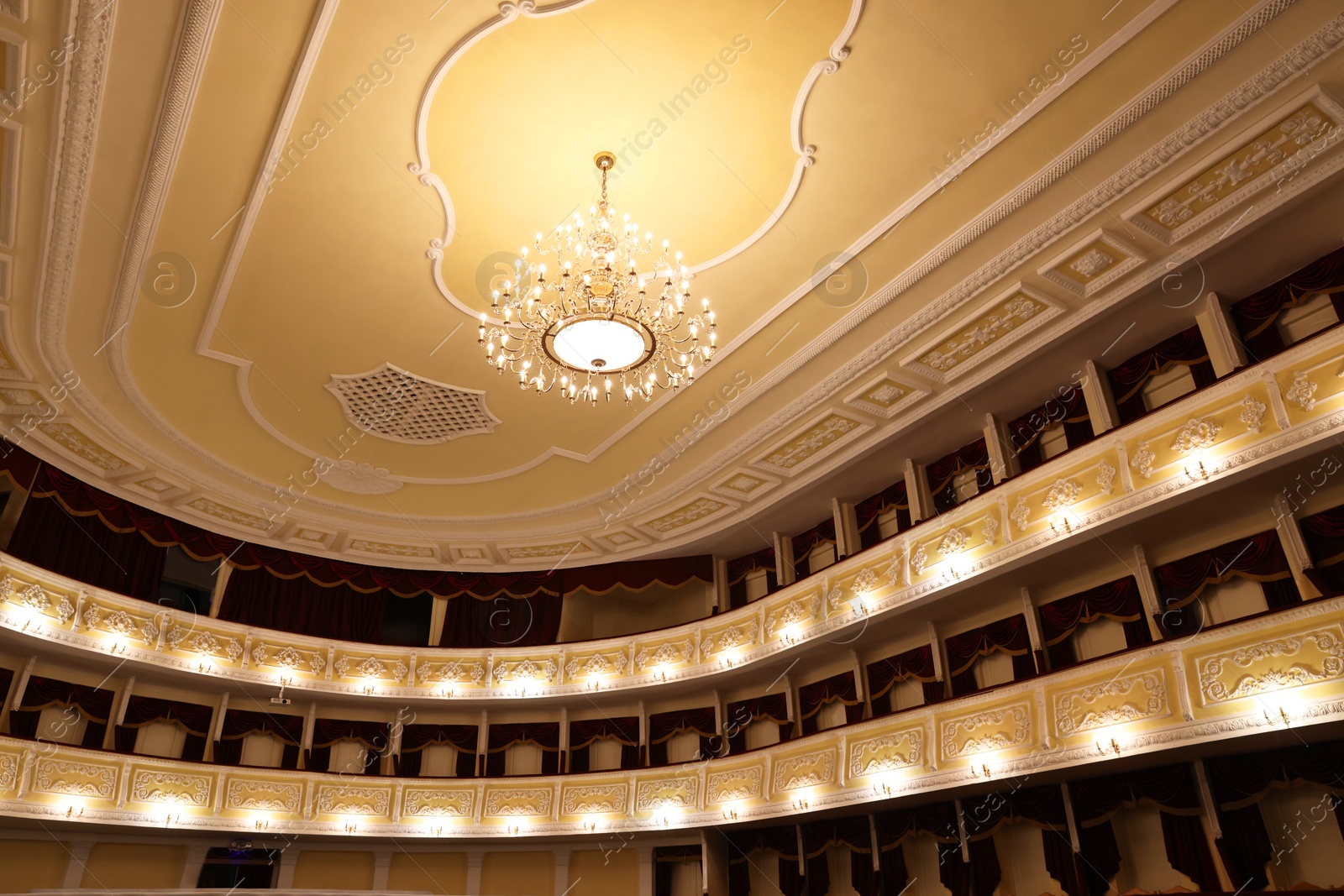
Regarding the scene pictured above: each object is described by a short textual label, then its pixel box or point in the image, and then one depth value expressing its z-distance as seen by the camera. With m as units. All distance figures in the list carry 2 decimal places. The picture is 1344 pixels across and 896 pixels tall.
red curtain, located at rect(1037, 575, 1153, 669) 8.78
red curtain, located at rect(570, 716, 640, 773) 13.64
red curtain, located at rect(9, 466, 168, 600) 11.34
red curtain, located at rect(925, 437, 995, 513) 10.70
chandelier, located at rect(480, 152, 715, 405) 6.69
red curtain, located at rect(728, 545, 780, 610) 13.41
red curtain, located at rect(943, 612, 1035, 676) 9.80
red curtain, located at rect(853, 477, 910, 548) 11.61
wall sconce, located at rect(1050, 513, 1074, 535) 8.51
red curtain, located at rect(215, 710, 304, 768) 12.80
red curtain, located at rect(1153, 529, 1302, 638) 7.80
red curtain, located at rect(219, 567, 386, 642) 13.51
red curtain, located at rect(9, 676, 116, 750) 11.02
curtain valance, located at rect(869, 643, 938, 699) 10.66
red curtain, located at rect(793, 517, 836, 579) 12.62
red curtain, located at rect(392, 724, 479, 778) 13.78
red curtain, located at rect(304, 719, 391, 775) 13.44
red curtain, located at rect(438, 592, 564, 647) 14.58
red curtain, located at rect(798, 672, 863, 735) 11.35
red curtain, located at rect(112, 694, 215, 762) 11.95
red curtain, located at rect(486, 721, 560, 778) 13.91
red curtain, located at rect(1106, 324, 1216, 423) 8.80
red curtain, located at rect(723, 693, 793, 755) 12.33
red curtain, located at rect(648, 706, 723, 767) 13.09
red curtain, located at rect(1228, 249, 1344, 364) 7.84
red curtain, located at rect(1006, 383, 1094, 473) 9.64
